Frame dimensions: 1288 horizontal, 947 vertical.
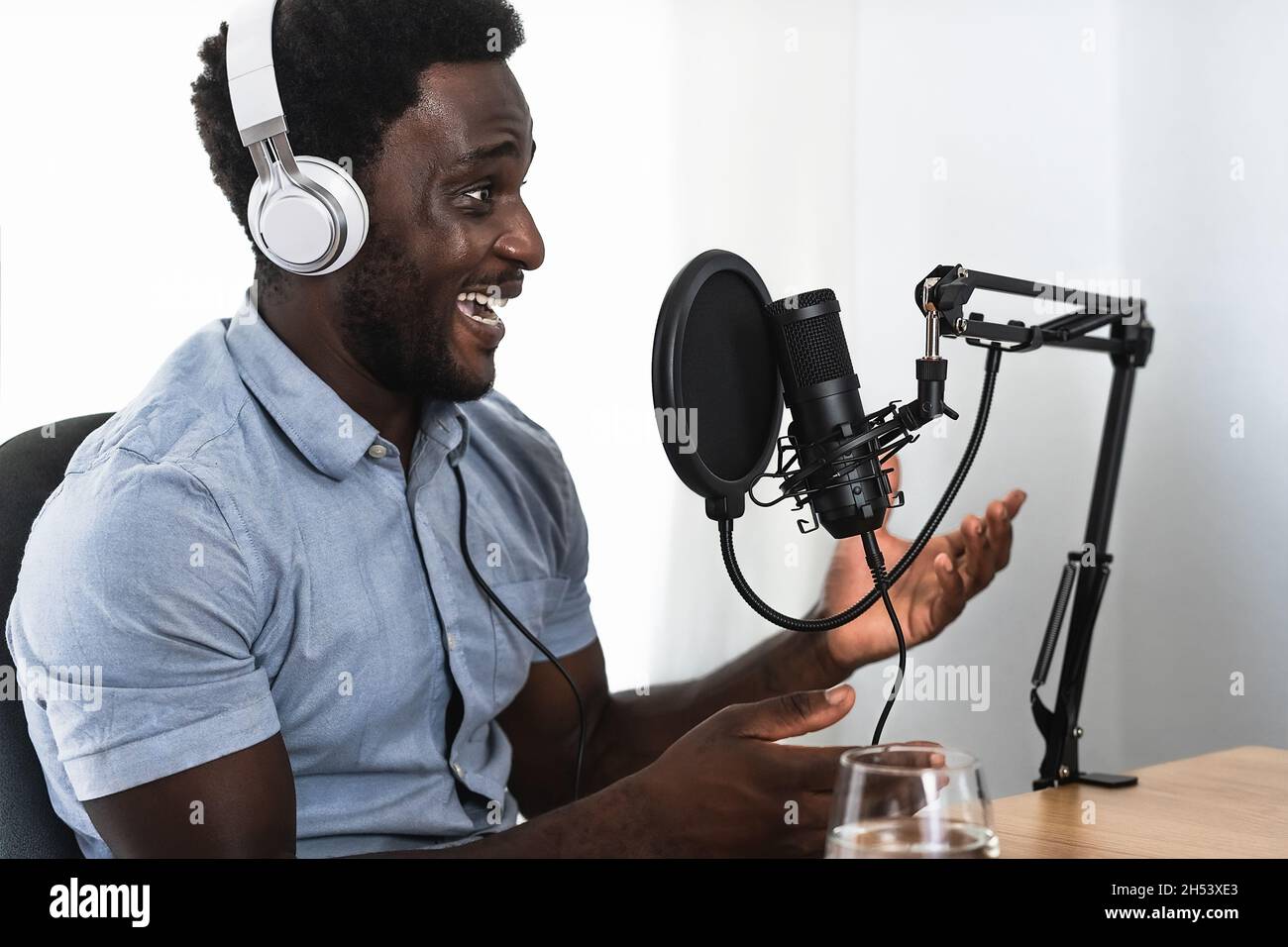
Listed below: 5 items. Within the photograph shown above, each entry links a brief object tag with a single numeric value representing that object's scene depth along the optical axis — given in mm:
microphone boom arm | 1088
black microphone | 777
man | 826
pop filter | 737
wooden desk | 893
